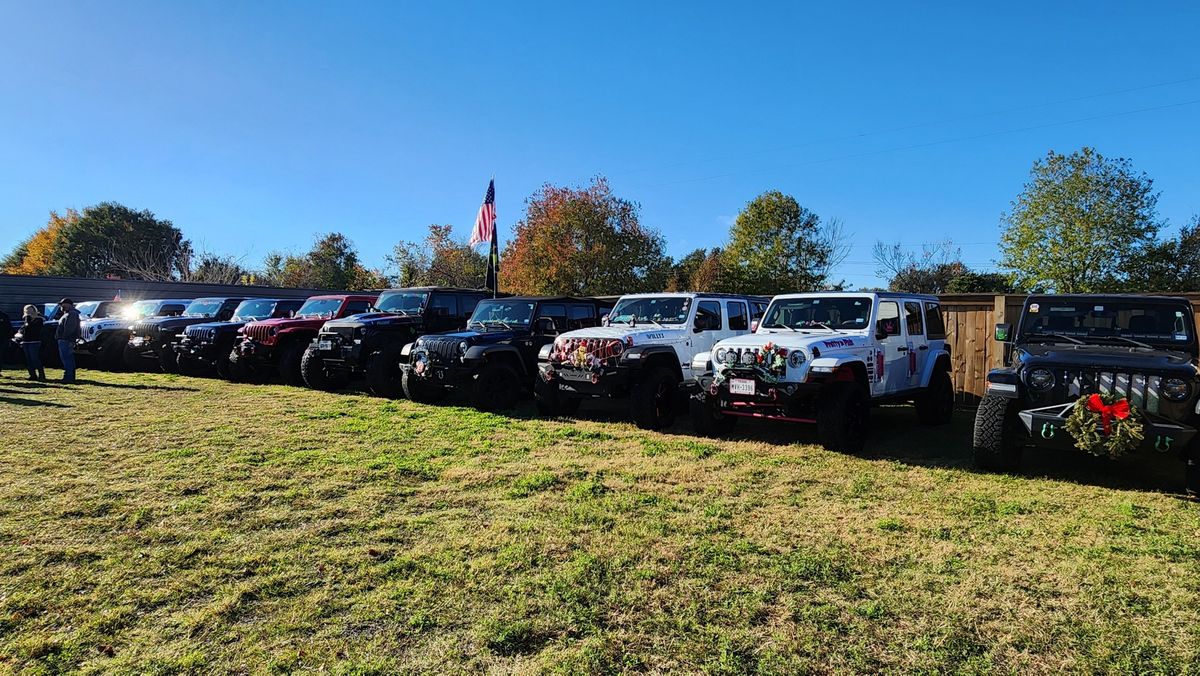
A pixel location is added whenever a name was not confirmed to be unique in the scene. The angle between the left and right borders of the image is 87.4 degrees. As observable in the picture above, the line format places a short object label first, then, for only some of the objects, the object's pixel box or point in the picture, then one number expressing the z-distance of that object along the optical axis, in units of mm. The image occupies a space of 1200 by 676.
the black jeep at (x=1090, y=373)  4812
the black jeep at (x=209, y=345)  12492
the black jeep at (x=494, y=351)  8977
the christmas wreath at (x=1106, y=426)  4695
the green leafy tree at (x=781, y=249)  35031
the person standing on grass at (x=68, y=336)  11922
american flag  16469
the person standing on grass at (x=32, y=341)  12250
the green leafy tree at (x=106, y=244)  47375
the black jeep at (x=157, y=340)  13703
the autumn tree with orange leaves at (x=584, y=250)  28922
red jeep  11617
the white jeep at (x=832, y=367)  6289
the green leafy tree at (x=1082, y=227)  24562
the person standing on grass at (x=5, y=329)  12852
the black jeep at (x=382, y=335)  10359
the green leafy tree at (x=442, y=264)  44656
